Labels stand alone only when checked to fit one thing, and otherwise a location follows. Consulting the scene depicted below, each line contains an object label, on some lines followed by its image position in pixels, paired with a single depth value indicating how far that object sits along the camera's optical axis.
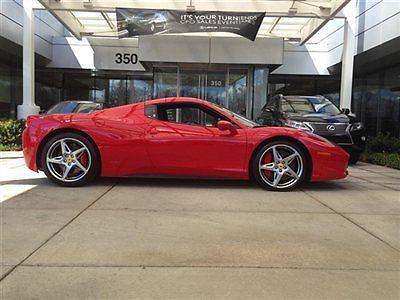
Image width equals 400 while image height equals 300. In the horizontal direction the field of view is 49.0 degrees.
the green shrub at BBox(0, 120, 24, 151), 12.73
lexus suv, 9.76
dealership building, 13.54
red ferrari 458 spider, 6.38
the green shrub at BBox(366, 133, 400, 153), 11.99
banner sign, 12.93
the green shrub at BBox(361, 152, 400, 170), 10.19
